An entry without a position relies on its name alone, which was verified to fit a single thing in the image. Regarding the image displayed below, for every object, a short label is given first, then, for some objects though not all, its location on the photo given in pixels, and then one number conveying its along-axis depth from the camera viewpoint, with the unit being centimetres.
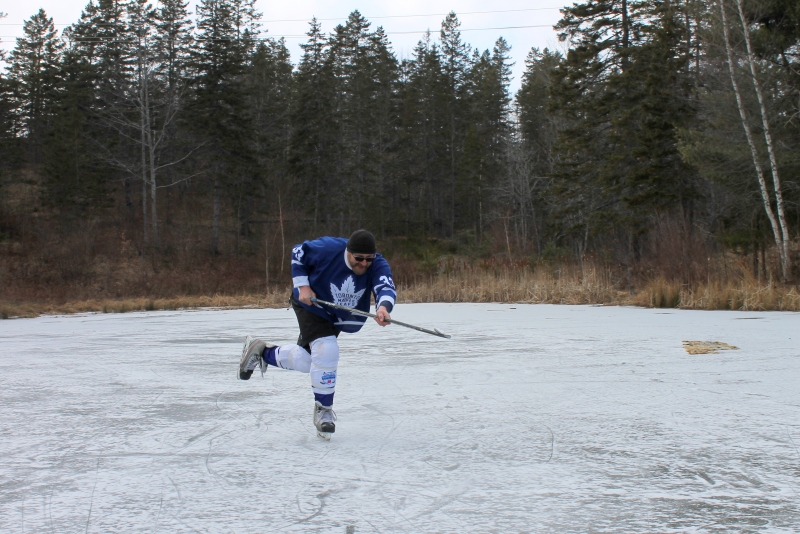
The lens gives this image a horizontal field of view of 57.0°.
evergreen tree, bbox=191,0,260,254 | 3781
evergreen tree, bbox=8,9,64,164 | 4988
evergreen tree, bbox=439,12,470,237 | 5455
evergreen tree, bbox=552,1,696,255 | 2453
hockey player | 452
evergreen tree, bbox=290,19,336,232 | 4184
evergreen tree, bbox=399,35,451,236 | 5376
